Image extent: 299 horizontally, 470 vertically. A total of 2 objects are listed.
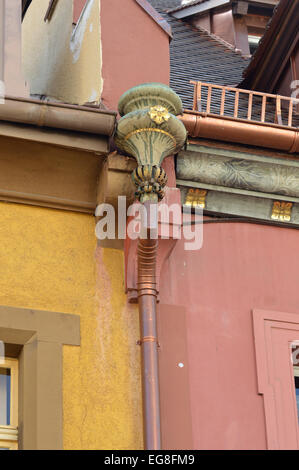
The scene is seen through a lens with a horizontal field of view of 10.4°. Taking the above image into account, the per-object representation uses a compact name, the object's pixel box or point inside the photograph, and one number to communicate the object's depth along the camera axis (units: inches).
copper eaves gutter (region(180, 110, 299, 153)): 398.9
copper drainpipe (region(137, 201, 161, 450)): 347.7
